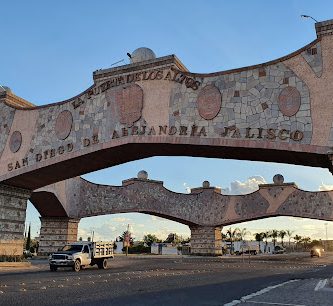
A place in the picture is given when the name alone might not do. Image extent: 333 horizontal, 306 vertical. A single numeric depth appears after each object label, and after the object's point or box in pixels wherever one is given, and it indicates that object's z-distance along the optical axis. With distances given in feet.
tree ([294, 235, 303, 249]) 538.39
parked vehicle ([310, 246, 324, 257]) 221.15
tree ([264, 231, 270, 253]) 465.06
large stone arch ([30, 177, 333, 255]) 152.56
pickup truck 75.97
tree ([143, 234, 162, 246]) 418.20
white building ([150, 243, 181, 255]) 271.90
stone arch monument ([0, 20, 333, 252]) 59.67
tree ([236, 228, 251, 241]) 444.35
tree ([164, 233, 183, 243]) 422.82
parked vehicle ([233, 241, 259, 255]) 286.87
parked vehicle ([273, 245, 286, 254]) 344.12
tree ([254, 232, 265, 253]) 462.93
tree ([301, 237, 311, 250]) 530.10
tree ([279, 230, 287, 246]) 483.10
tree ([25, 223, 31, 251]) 239.62
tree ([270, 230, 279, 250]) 473.06
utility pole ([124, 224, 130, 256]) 196.62
